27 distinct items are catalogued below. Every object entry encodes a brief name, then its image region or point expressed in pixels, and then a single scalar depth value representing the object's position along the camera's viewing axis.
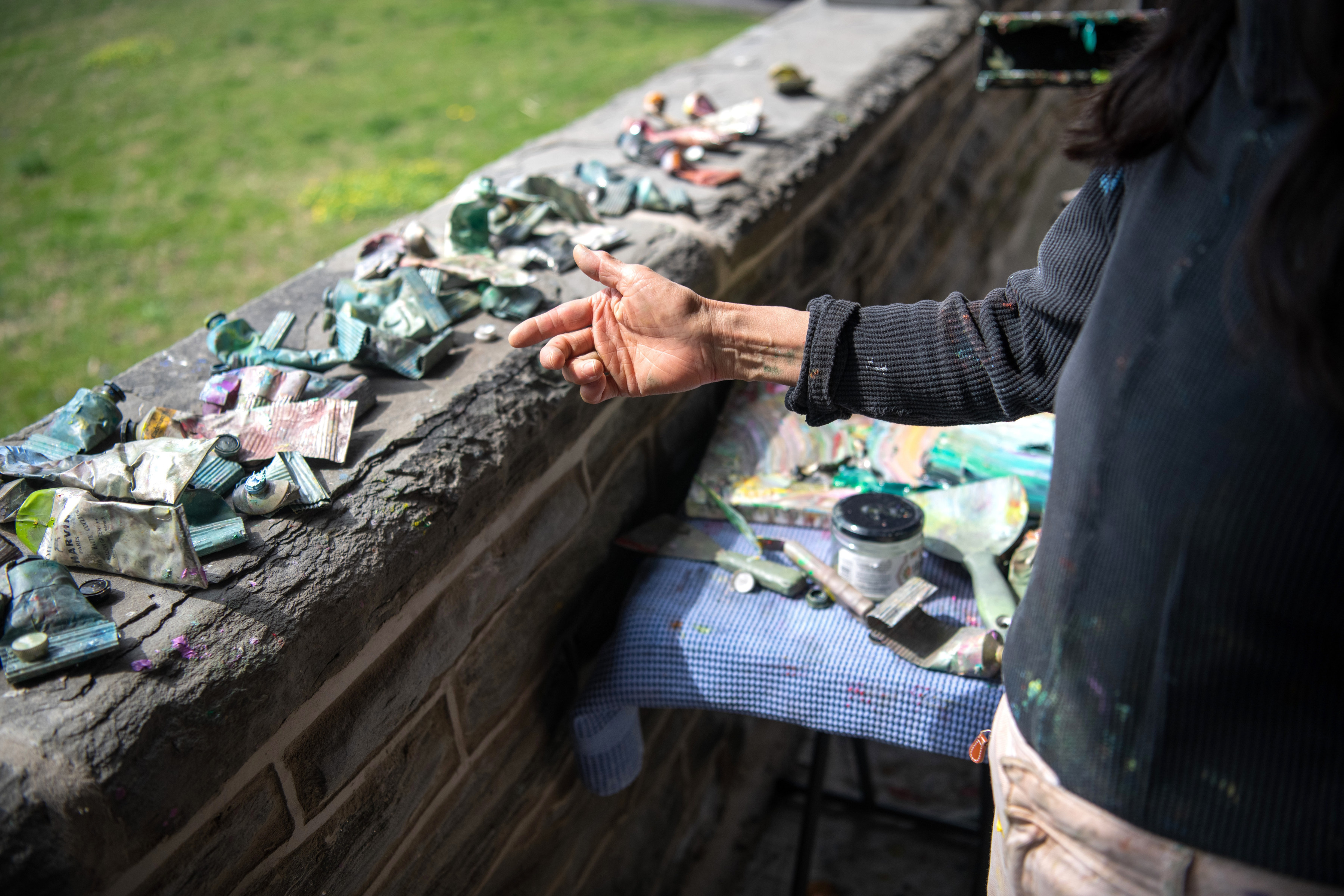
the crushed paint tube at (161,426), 1.30
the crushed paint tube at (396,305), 1.56
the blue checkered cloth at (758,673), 1.36
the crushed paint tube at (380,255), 1.74
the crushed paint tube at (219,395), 1.40
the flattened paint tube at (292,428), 1.29
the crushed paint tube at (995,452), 1.69
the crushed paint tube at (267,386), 1.39
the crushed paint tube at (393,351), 1.49
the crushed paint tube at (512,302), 1.64
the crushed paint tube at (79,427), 1.27
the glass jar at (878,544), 1.47
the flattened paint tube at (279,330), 1.55
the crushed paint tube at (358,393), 1.40
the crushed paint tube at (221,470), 1.21
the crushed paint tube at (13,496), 1.15
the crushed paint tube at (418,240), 1.75
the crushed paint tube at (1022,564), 1.48
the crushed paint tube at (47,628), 0.94
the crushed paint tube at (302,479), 1.20
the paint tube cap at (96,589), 1.06
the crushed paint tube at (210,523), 1.13
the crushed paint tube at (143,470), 1.16
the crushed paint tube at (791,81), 2.65
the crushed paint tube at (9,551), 1.10
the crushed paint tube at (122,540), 1.06
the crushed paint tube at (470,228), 1.80
